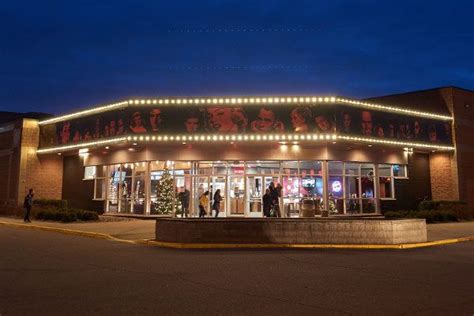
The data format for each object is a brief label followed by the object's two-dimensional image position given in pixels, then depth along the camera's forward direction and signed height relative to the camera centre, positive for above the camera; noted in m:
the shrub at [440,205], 26.48 +0.24
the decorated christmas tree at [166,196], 25.64 +0.73
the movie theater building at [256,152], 24.03 +3.49
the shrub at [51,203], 28.56 +0.36
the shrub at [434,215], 23.80 -0.34
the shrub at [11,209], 28.02 -0.02
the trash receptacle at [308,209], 20.52 +0.00
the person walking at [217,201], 23.90 +0.42
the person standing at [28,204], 22.53 +0.23
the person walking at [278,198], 23.28 +0.60
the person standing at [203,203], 23.62 +0.31
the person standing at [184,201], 24.70 +0.43
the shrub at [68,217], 22.84 -0.42
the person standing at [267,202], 23.17 +0.35
